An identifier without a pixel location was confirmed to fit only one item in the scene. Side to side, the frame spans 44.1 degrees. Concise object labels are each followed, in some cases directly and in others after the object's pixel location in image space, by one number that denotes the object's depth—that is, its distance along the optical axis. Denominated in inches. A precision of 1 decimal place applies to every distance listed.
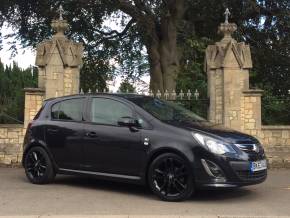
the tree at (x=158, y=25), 501.4
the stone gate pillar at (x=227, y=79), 335.2
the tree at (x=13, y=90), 368.4
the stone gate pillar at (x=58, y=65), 342.2
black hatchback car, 207.1
